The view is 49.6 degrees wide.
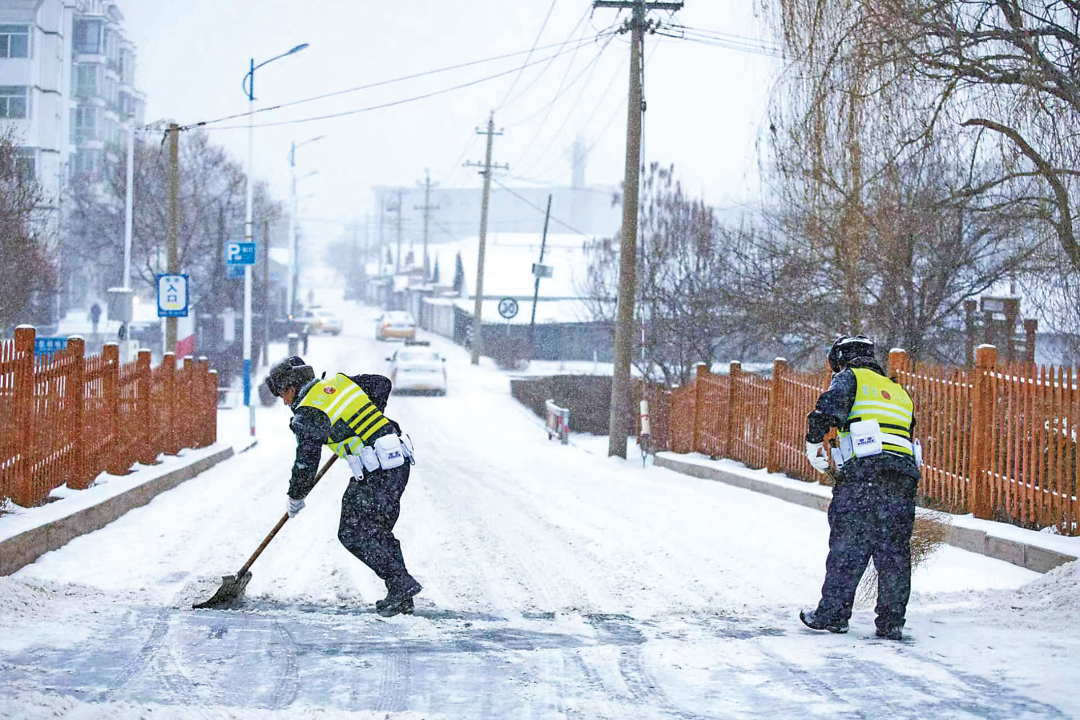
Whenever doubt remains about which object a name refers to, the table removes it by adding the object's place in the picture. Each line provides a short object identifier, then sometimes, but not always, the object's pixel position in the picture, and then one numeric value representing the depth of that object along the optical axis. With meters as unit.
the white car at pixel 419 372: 37.69
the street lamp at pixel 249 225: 28.50
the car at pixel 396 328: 66.12
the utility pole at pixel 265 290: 46.41
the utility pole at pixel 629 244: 20.66
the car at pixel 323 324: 74.88
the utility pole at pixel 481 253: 49.34
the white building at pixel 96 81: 66.43
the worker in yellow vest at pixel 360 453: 6.71
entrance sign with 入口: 22.81
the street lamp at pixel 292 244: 49.12
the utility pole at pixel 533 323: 51.10
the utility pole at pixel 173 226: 24.94
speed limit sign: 50.69
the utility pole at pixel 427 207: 82.34
